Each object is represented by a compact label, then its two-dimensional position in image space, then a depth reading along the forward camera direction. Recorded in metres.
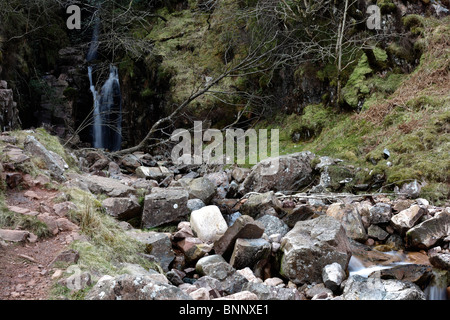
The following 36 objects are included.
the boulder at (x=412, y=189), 6.17
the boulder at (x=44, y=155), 5.37
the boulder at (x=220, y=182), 8.56
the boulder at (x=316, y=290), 3.95
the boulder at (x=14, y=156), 4.53
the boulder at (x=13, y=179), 4.23
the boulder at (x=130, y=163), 11.13
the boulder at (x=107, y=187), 6.18
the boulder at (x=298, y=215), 6.23
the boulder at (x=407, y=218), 5.25
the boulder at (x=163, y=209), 5.98
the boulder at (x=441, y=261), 4.34
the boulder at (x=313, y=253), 4.28
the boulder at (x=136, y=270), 3.27
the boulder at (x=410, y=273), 4.18
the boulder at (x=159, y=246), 4.70
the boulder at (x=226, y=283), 3.98
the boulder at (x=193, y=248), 4.88
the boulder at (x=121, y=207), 5.75
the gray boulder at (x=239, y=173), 8.88
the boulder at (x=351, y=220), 5.49
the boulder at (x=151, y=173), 9.70
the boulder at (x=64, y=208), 3.89
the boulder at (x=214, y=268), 4.20
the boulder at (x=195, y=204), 6.68
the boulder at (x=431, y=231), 4.92
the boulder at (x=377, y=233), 5.48
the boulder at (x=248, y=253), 4.58
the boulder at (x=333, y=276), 4.02
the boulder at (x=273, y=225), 5.68
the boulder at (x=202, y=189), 7.19
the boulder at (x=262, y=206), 6.63
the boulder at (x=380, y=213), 5.59
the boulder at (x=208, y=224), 5.50
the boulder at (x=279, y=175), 8.02
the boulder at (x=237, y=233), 4.85
